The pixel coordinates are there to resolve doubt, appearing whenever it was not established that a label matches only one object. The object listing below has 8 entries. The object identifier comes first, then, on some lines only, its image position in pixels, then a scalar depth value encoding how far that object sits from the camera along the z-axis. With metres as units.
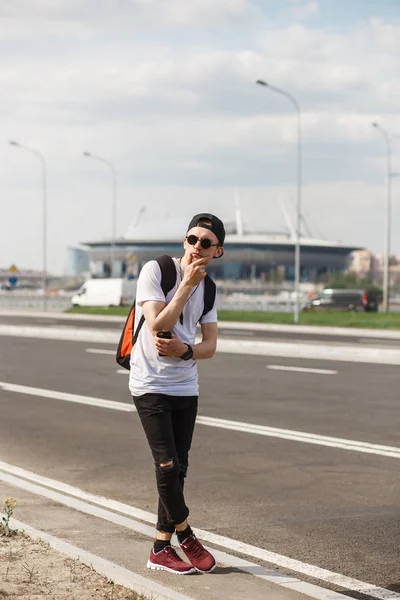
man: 4.66
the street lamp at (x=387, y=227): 47.41
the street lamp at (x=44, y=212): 59.69
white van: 58.66
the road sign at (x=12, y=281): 54.12
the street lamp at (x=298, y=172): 40.25
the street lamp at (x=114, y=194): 66.50
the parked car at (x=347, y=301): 50.22
